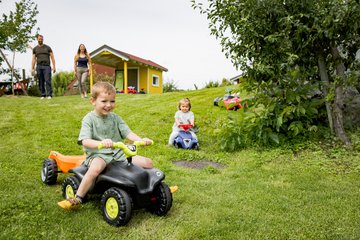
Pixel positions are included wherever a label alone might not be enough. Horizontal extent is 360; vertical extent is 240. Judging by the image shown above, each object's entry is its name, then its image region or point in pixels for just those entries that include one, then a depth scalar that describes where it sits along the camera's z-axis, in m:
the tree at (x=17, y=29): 18.98
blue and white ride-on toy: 6.19
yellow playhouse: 19.36
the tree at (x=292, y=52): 5.38
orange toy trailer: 3.87
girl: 6.73
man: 11.05
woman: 11.80
